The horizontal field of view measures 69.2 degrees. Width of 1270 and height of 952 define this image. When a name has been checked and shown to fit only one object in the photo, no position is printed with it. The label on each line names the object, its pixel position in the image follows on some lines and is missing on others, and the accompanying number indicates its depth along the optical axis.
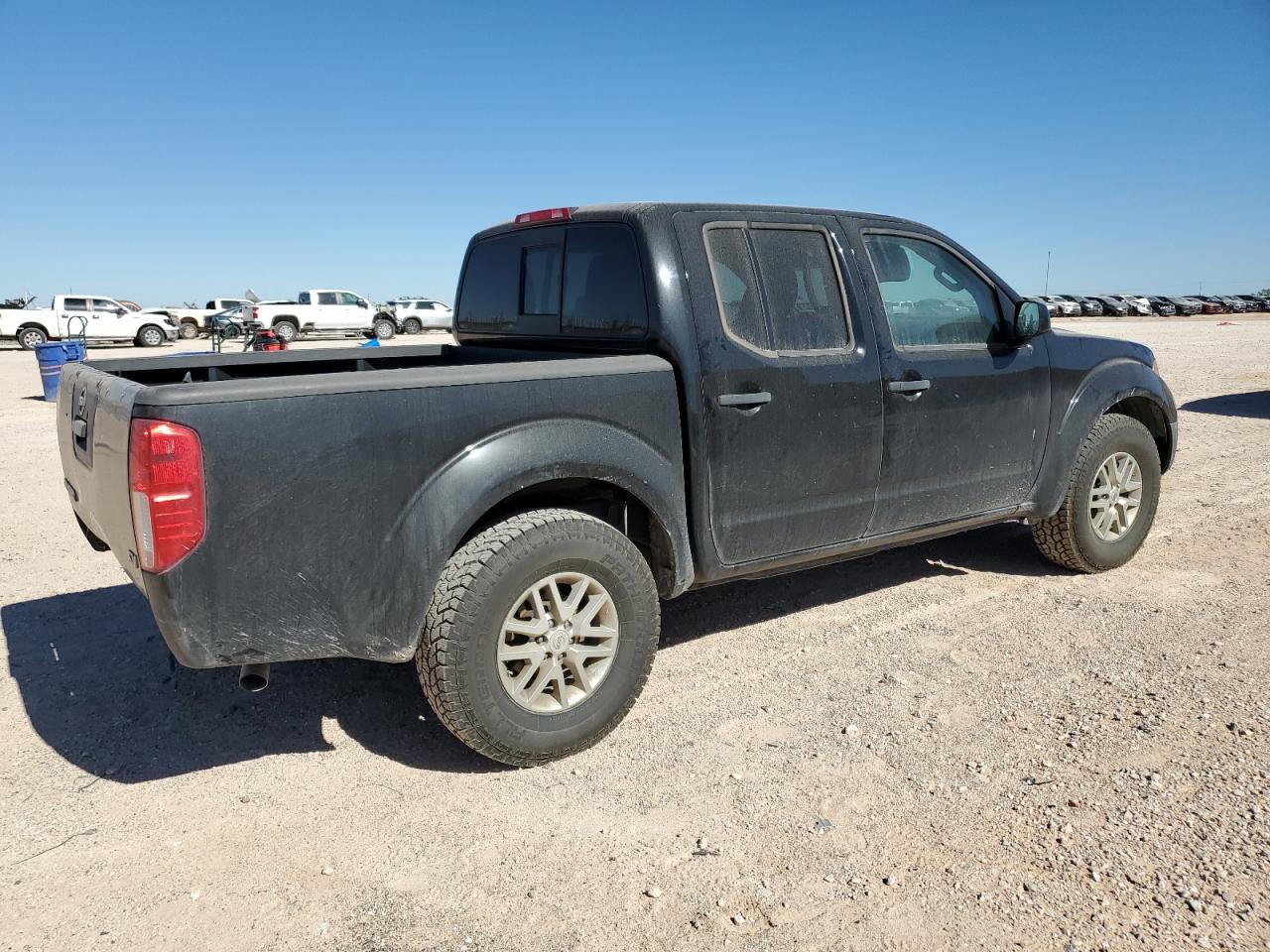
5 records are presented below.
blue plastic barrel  13.88
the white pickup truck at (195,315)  36.16
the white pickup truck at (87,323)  28.59
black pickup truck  2.67
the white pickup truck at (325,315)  33.34
